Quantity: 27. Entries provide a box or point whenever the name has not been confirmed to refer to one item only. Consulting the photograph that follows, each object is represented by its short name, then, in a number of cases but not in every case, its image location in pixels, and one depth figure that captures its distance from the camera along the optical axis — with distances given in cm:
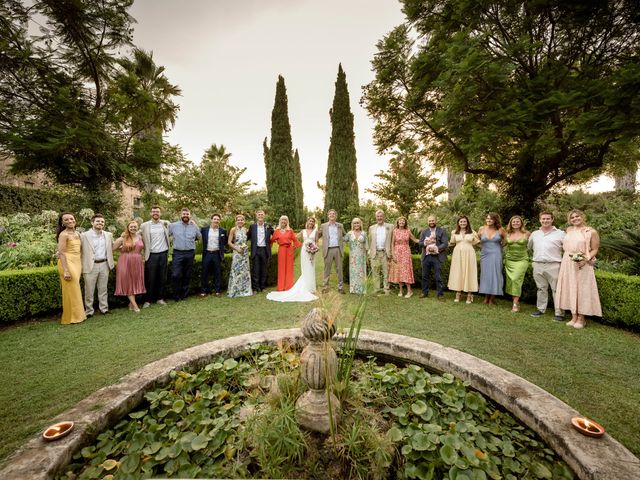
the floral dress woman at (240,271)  687
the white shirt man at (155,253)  595
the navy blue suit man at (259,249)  726
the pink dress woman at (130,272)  565
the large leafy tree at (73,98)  1126
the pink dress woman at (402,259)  680
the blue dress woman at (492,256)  577
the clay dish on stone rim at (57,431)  173
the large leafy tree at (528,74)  694
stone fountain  187
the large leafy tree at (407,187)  1861
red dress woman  723
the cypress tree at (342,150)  2011
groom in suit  712
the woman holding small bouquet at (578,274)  457
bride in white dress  665
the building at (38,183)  1519
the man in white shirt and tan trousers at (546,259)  500
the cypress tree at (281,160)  2067
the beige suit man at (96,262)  524
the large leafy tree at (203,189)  1480
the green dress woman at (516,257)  544
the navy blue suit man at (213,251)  666
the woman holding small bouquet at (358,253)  706
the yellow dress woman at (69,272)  497
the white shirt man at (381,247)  681
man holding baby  633
